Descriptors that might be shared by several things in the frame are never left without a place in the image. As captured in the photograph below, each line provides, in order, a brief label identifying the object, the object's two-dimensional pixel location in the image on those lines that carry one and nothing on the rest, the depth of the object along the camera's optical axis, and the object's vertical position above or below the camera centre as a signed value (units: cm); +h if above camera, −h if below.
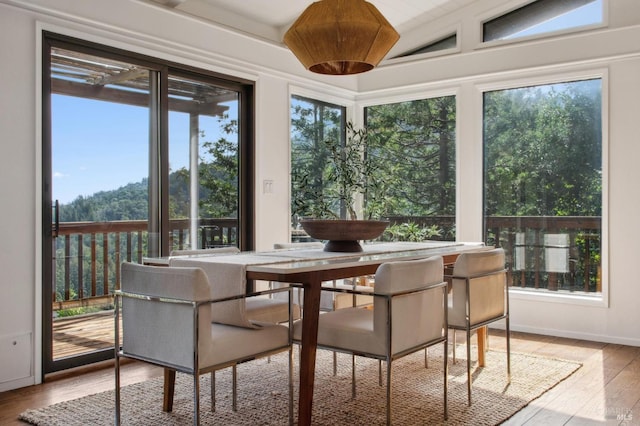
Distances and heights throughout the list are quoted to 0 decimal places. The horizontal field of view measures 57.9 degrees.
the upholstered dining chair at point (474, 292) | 311 -44
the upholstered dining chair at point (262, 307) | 324 -54
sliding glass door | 371 +27
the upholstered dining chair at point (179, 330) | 223 -49
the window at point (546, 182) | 484 +28
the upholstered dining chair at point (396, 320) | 252 -51
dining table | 253 -27
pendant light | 289 +91
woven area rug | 285 -102
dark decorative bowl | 322 -9
